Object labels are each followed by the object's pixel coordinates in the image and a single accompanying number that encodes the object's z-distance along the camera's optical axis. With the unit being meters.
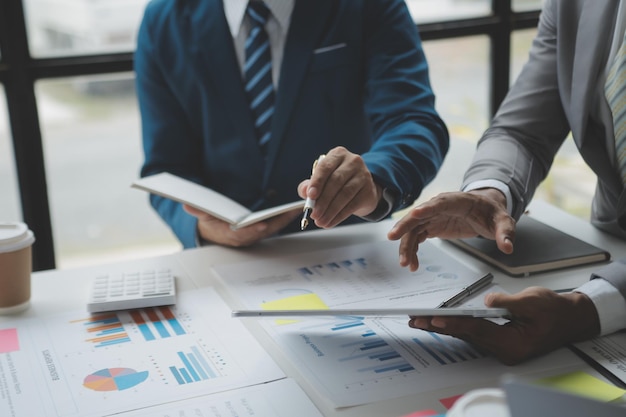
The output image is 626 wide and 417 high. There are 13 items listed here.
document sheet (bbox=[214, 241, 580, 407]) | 1.06
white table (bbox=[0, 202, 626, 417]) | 1.36
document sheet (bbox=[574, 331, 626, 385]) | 1.07
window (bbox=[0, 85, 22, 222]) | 2.45
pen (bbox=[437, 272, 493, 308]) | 1.23
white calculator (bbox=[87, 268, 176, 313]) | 1.32
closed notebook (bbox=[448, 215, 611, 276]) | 1.41
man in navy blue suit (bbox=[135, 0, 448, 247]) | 1.89
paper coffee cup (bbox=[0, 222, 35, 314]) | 1.32
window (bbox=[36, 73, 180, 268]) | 2.56
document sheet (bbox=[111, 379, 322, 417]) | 0.99
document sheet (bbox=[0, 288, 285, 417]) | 1.05
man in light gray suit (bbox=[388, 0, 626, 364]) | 1.12
